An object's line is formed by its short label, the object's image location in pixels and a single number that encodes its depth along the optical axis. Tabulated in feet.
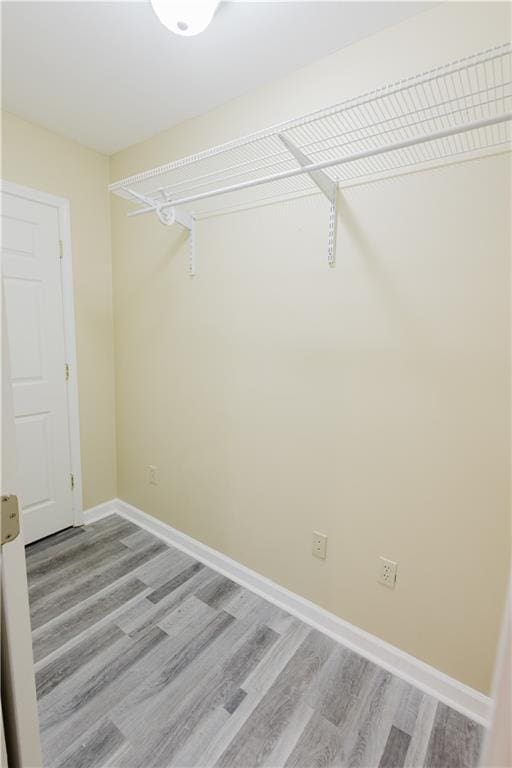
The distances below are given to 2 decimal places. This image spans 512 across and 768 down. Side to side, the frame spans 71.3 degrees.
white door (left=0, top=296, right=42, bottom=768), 2.09
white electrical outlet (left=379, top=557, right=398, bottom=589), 4.86
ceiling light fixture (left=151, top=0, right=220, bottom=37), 3.76
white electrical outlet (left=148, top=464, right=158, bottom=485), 7.94
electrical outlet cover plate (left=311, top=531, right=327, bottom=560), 5.49
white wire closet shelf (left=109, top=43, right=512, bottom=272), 3.41
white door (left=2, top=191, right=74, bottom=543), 6.72
